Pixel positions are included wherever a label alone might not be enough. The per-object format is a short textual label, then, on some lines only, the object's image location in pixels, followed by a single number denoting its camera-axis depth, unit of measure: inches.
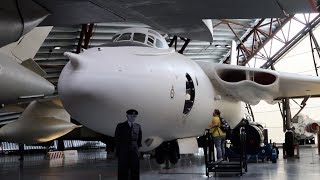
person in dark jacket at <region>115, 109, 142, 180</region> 223.5
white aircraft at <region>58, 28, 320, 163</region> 242.8
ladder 319.9
